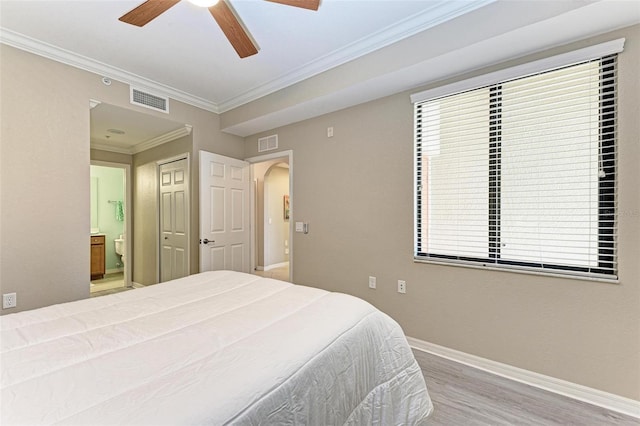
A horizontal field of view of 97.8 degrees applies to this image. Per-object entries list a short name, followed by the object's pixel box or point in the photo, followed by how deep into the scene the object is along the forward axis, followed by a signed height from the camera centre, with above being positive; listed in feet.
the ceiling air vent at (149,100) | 10.11 +4.18
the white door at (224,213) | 11.34 -0.08
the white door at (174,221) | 12.55 -0.44
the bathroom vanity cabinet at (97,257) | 16.79 -2.77
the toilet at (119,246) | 18.92 -2.36
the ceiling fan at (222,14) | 5.10 +3.82
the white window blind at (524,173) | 6.13 +0.96
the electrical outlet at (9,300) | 7.59 -2.44
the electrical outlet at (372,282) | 9.42 -2.41
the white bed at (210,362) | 2.44 -1.66
